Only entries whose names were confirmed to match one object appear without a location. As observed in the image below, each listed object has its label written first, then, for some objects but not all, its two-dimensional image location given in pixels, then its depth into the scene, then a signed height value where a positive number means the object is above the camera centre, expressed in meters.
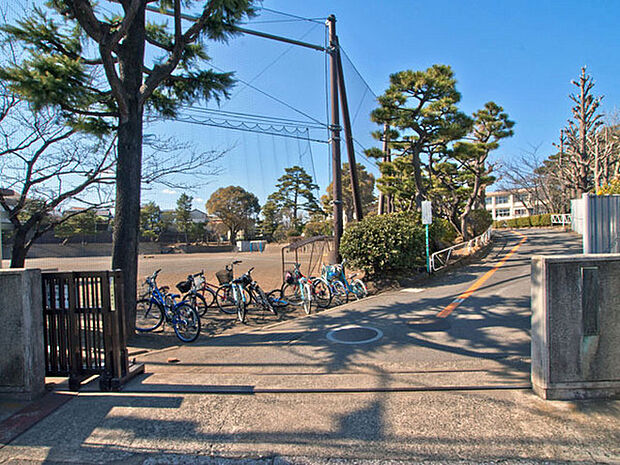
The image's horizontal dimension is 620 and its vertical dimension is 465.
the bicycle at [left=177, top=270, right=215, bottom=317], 7.36 -1.33
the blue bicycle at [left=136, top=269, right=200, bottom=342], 6.31 -1.64
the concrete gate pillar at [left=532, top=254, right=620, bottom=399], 3.31 -1.03
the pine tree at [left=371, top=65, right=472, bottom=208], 14.35 +4.92
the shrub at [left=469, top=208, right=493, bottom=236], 23.64 +0.04
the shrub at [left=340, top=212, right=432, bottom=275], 10.53 -0.62
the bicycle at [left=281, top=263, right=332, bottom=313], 8.52 -1.54
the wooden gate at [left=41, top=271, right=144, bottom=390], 3.89 -0.99
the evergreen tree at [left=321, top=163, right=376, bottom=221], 40.68 +4.19
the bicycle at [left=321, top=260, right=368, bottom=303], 8.95 -1.53
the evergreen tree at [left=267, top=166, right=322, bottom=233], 42.12 +4.07
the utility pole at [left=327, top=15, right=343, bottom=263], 11.65 +3.21
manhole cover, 5.51 -1.82
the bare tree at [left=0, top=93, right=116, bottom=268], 7.40 +0.93
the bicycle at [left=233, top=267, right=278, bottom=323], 7.95 -1.55
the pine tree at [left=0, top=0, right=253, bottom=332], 6.46 +3.05
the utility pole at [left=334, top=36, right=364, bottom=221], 12.41 +3.22
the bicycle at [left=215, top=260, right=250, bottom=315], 8.62 -1.63
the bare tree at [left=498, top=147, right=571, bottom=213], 37.96 +4.31
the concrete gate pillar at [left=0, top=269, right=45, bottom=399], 3.62 -1.04
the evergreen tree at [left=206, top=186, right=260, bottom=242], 47.62 +3.11
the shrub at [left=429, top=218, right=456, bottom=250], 14.67 -0.47
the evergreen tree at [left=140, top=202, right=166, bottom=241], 47.73 +1.27
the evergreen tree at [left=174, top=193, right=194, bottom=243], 49.03 +2.30
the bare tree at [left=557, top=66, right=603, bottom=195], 26.12 +6.27
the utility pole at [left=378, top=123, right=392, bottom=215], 16.63 +3.85
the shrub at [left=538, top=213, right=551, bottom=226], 41.72 -0.01
